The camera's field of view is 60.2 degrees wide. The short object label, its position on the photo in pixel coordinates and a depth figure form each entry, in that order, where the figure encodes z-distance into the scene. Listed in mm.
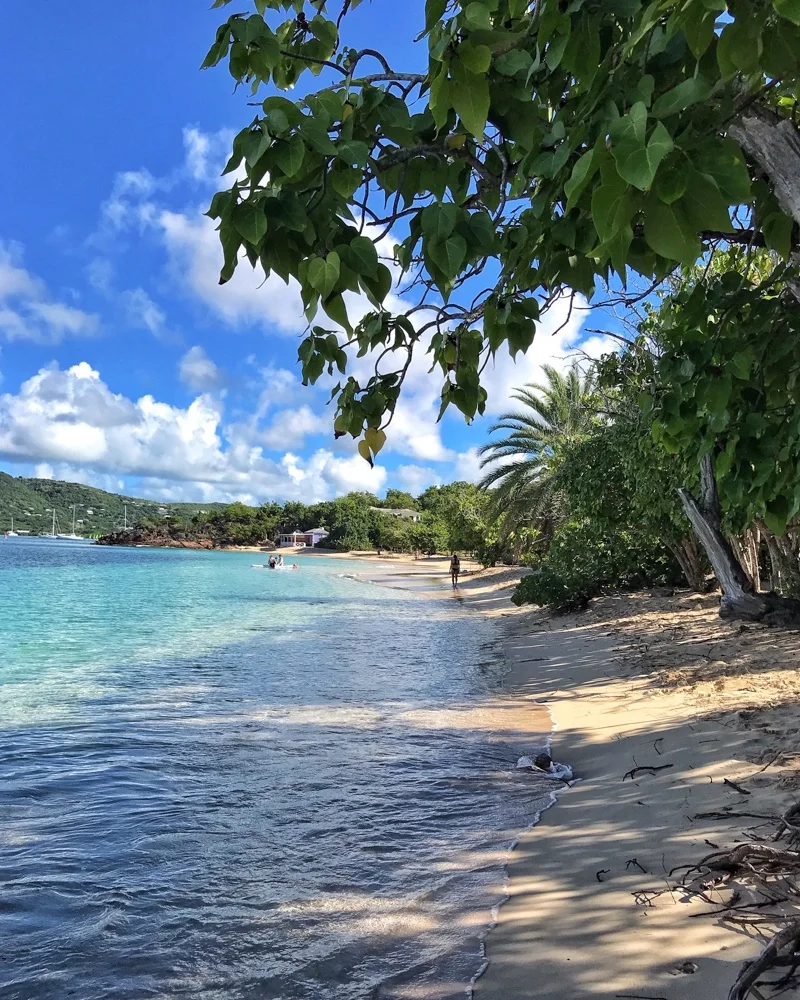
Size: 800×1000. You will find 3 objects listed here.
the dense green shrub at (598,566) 17047
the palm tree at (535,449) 26656
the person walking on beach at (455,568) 36219
